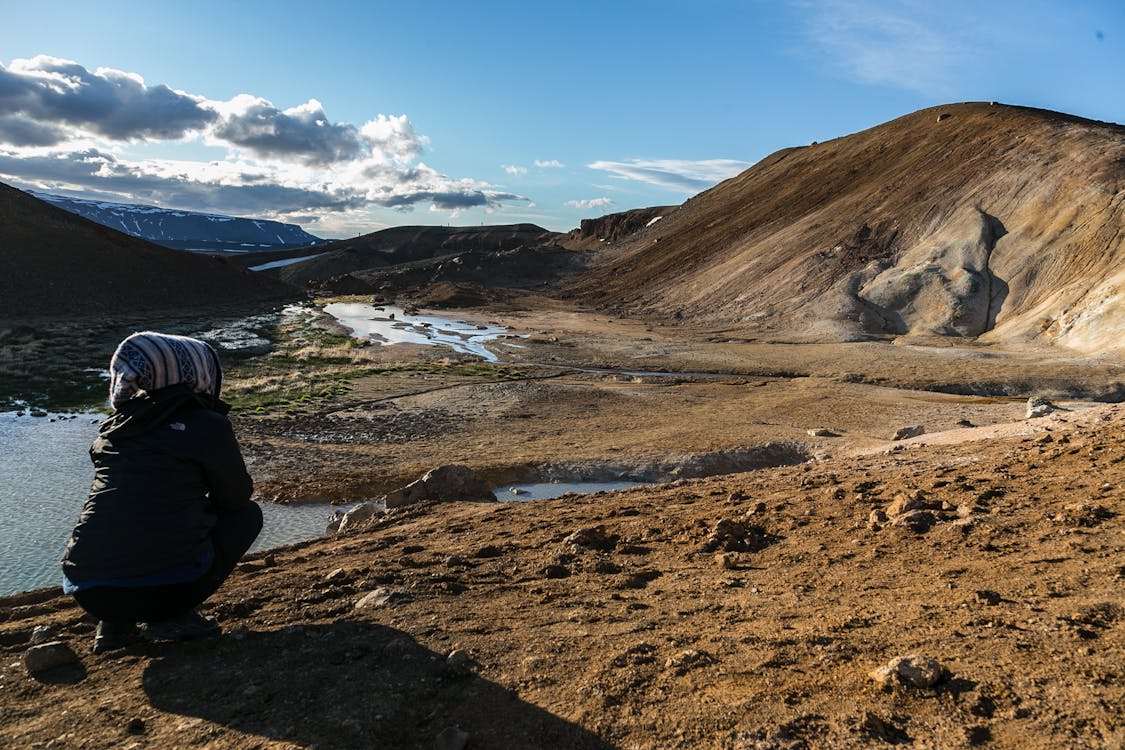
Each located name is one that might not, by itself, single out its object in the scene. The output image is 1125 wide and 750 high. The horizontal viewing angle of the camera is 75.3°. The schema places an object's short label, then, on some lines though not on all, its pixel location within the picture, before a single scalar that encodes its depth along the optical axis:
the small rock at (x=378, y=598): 4.96
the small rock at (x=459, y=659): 3.93
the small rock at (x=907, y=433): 14.82
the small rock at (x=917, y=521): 5.81
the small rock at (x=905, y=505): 6.17
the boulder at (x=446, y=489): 10.01
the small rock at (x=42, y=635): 4.60
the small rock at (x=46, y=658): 4.13
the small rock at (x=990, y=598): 4.12
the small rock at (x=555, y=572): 5.65
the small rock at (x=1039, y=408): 13.50
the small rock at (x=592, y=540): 6.47
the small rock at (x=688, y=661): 3.74
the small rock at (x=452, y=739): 3.19
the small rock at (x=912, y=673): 3.28
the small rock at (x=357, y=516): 9.11
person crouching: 3.98
